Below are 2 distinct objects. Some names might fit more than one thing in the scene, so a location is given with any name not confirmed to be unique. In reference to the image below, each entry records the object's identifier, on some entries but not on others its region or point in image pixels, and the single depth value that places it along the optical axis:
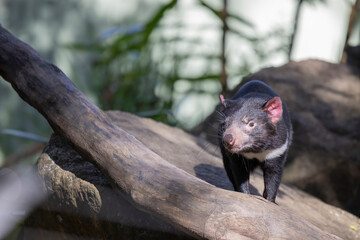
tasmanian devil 4.40
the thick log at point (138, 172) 3.46
